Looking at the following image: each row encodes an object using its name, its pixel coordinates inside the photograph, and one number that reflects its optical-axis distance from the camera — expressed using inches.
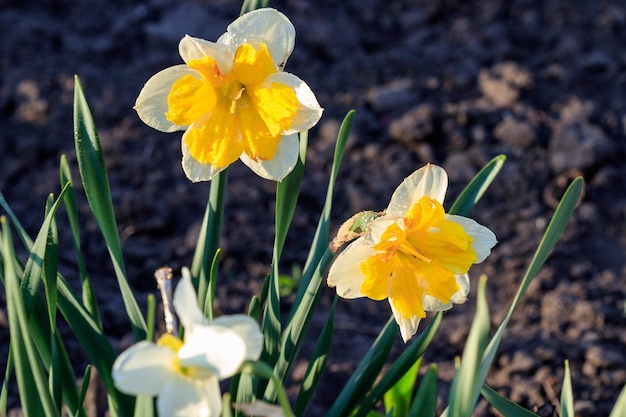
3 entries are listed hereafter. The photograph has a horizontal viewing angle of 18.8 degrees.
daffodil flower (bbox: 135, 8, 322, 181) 33.3
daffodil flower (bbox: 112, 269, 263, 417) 28.8
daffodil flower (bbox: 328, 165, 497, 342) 32.9
